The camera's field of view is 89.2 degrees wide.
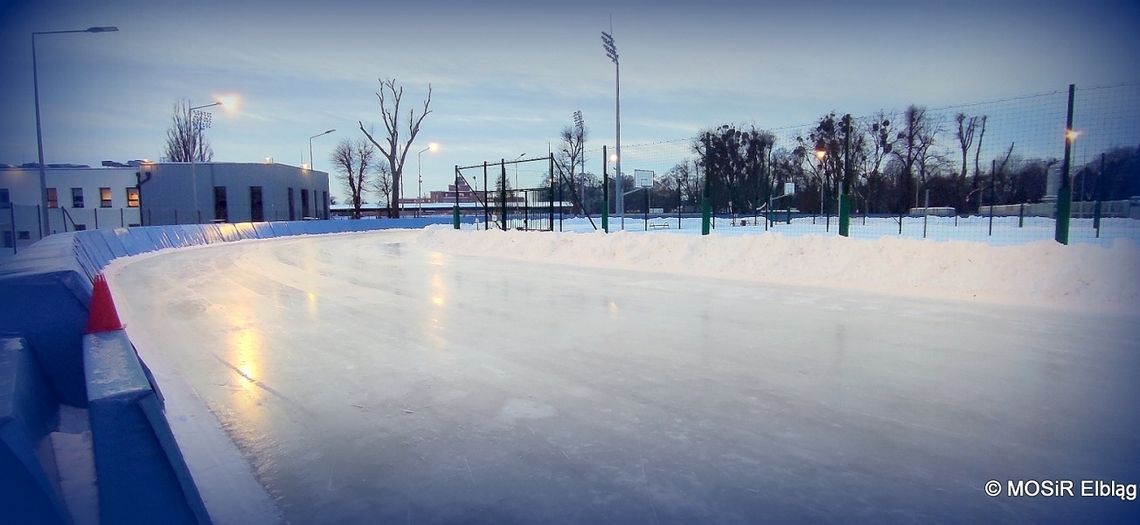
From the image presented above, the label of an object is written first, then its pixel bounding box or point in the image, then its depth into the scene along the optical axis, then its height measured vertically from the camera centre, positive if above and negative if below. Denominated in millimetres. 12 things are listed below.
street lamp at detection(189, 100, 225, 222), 58719 +8979
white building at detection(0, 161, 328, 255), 42500 +1658
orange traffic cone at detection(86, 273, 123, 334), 4082 -724
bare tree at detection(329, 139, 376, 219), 64562 +5906
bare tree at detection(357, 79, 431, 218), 46500 +6150
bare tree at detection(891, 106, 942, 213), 38531 +4564
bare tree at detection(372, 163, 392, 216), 74000 +4216
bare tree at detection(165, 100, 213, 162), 57969 +7814
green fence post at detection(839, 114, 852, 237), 11836 +399
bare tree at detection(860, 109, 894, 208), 45656 +5011
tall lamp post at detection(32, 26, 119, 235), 16072 +1291
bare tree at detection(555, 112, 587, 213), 64438 +8759
